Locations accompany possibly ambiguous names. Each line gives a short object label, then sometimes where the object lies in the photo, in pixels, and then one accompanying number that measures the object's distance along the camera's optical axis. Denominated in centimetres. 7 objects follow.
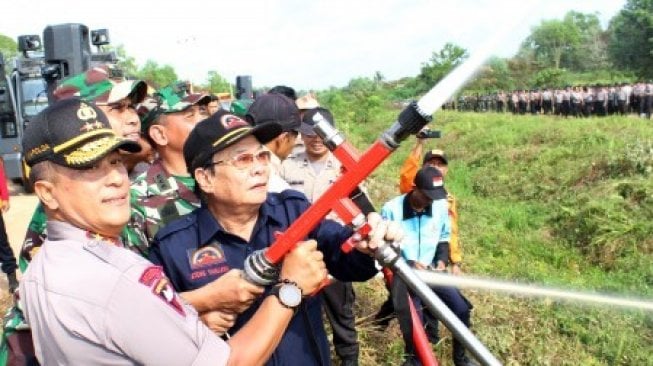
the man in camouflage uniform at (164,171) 267
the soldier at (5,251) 641
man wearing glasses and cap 219
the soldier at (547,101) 3281
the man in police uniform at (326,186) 422
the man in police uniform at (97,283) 143
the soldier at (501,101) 3794
